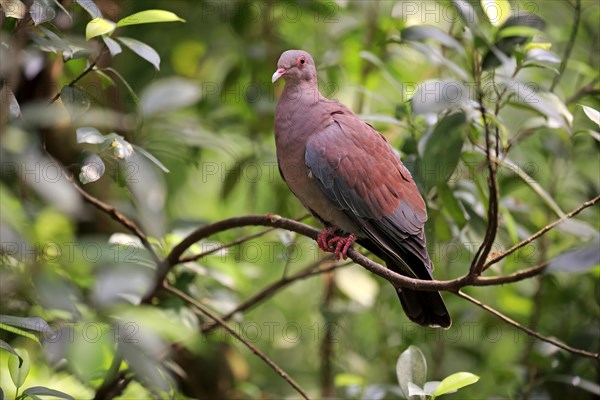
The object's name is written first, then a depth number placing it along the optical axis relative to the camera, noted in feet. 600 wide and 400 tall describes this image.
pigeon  16.33
